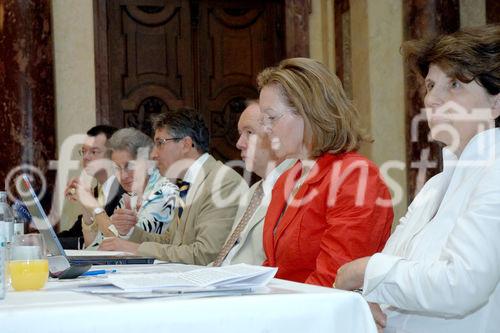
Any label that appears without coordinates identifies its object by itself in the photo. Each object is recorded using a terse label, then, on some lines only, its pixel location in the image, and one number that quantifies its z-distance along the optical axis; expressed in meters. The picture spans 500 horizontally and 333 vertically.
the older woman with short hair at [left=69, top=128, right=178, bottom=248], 7.33
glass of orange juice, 3.33
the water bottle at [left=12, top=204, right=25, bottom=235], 4.65
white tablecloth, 2.64
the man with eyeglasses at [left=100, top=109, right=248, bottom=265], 6.50
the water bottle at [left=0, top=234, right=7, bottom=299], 2.93
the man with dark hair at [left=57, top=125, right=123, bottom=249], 8.72
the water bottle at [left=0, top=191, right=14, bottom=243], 3.22
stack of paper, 2.91
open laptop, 4.11
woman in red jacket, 4.35
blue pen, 3.94
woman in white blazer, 3.27
